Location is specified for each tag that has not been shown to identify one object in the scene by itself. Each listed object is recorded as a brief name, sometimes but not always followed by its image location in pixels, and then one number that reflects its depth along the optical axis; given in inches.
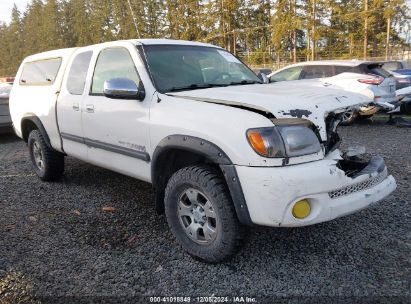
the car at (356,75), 339.6
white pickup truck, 105.3
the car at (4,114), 351.6
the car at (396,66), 574.4
